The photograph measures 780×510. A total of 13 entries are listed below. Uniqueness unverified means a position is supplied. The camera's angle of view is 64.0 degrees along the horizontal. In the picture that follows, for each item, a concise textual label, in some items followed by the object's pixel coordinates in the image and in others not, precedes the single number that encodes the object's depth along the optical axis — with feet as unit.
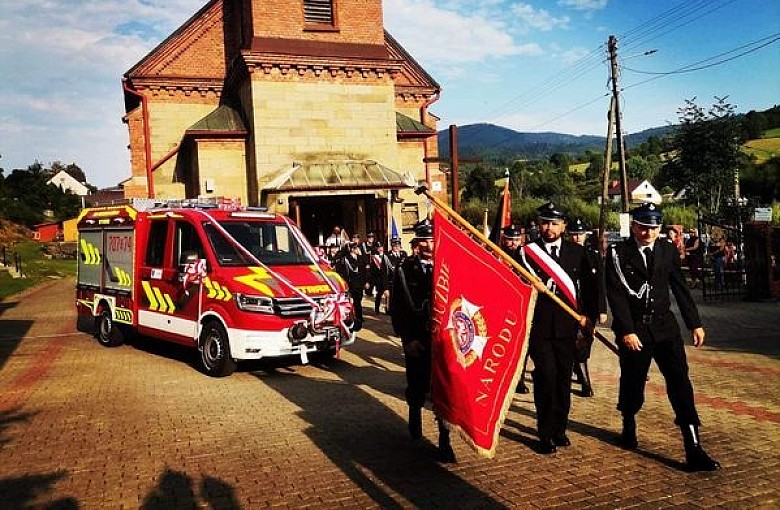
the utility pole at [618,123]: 81.30
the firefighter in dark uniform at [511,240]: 24.72
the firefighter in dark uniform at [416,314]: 18.24
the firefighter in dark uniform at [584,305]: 18.06
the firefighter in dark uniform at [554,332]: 17.33
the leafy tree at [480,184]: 238.48
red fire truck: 27.50
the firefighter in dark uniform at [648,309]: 16.40
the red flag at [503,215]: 30.01
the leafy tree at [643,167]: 335.77
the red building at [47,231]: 187.36
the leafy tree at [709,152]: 94.58
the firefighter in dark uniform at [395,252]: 49.29
